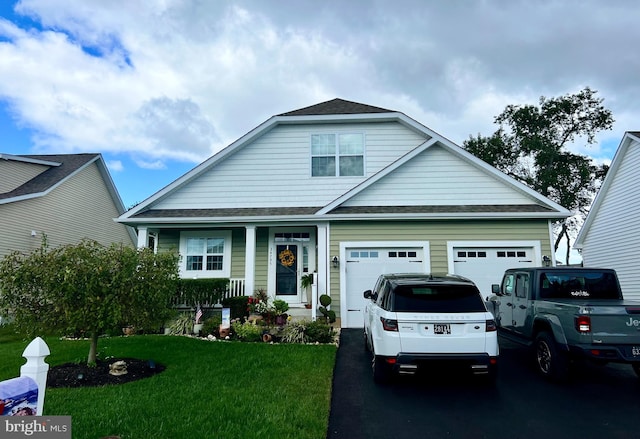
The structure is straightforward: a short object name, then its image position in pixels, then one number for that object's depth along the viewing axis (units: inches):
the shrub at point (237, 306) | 430.6
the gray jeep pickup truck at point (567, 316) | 221.1
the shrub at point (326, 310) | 422.9
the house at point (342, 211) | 454.9
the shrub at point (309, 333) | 372.2
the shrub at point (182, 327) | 418.9
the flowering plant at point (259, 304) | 432.5
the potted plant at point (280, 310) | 416.8
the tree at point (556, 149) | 1079.0
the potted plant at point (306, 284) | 476.4
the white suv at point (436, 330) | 223.0
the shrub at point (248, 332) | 382.9
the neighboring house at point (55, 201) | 616.4
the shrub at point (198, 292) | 462.3
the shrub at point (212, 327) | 400.2
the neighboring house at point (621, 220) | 605.3
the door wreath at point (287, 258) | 506.9
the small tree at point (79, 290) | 250.7
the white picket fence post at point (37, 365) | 110.3
